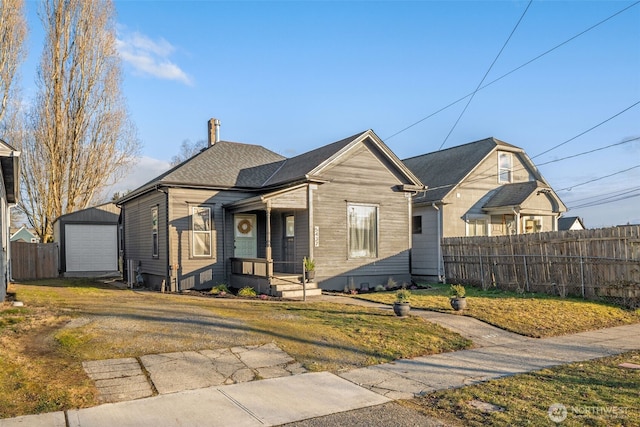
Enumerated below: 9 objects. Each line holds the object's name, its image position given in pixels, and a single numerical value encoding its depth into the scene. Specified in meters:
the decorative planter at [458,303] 11.57
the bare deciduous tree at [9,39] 24.06
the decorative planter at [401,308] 10.57
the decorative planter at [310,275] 15.10
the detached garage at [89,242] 25.75
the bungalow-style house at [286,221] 16.00
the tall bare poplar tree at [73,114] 28.28
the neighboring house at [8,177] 10.08
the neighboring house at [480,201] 20.81
